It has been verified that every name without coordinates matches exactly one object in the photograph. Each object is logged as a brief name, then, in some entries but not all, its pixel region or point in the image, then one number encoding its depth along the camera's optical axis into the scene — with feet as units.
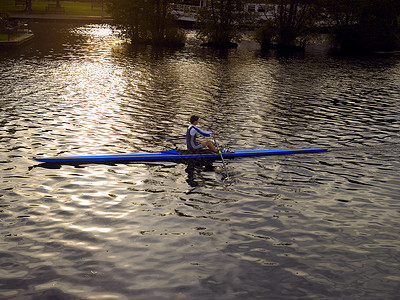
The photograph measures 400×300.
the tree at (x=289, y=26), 224.94
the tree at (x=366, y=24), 234.99
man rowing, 63.57
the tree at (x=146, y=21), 200.95
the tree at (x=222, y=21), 218.59
